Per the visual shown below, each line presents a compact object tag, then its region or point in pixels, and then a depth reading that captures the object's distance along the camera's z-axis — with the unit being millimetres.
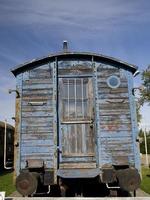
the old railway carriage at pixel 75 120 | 4550
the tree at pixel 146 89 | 25758
